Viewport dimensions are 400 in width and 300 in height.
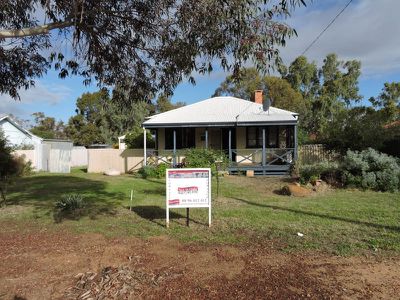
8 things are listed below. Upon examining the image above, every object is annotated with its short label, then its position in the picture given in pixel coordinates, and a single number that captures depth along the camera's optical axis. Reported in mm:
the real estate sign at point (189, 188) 8383
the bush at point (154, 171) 20891
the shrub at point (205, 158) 13922
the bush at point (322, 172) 15000
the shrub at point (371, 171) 13961
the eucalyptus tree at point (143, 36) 6367
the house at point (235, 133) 21875
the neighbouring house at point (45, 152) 28719
